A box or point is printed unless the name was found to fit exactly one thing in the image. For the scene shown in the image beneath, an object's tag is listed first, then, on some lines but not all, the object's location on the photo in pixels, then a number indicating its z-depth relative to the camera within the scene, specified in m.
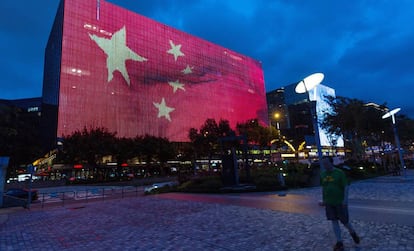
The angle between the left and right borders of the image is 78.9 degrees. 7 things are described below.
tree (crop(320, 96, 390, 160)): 30.81
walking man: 5.19
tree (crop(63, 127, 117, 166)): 49.12
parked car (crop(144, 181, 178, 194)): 23.92
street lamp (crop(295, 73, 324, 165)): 11.70
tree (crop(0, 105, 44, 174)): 43.72
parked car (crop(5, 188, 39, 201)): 23.58
